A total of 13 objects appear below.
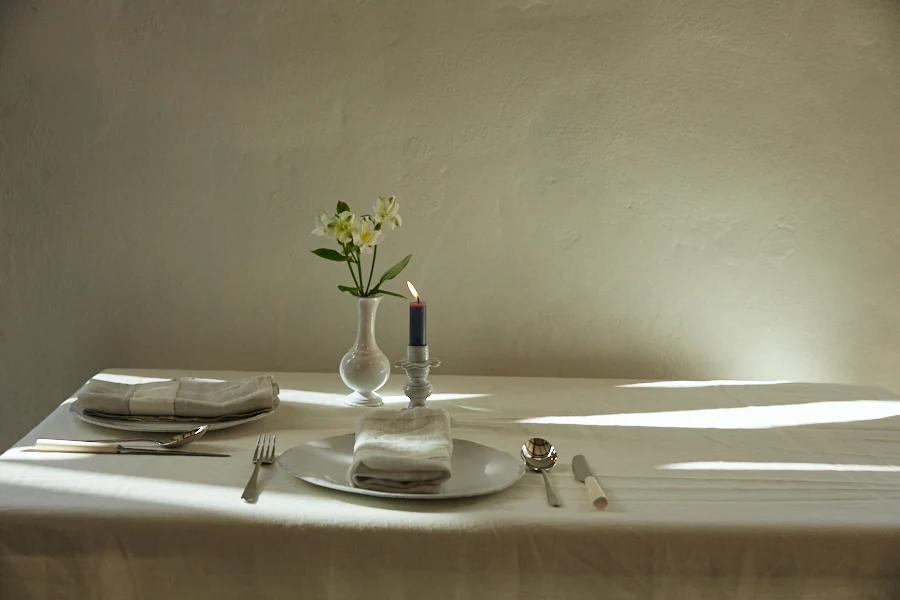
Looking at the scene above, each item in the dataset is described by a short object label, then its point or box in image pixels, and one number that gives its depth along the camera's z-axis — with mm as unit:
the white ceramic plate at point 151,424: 1396
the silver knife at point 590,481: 1126
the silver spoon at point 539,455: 1279
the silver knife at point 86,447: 1302
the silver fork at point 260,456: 1155
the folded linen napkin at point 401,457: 1167
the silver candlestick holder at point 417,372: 1513
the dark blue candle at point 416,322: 1487
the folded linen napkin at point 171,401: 1428
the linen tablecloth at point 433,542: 1085
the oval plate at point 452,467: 1175
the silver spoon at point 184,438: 1335
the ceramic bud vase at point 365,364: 1596
